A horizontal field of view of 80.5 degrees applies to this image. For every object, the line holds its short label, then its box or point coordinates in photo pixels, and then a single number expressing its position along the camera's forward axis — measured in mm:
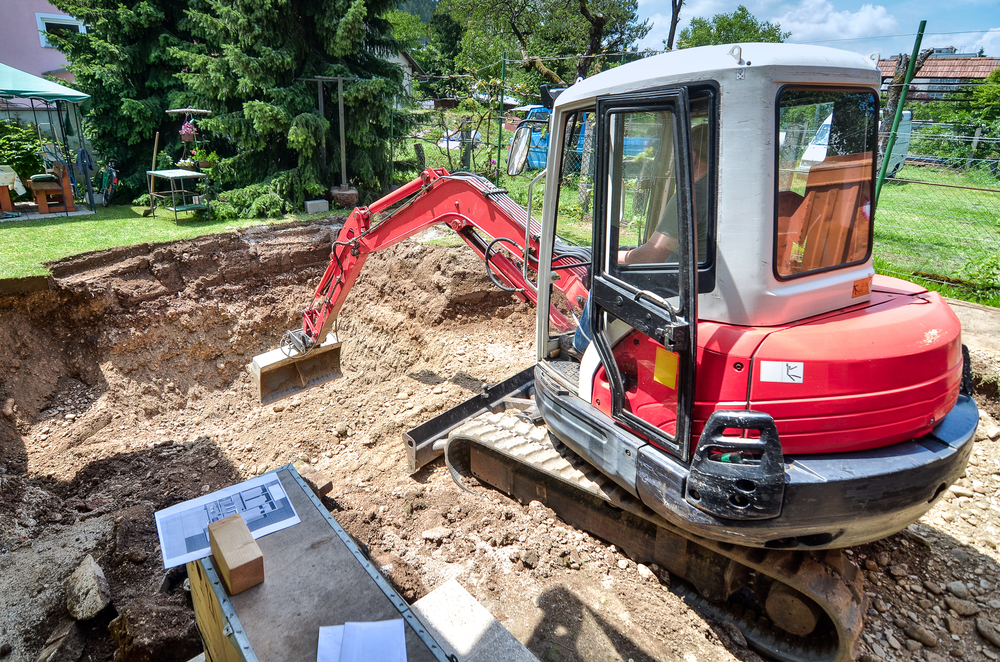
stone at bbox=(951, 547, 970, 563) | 3801
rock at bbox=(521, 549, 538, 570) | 3639
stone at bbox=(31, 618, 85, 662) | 3199
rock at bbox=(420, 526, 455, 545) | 3914
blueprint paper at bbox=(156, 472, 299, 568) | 2641
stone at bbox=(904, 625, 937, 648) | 3209
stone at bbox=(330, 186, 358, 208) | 10859
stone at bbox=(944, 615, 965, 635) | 3324
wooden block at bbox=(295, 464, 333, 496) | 4285
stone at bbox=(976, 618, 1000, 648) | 3227
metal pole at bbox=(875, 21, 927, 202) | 6398
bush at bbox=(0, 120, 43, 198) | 10516
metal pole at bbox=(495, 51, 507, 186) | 10789
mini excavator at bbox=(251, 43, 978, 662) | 2500
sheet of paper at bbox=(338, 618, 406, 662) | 2135
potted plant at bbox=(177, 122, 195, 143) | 10477
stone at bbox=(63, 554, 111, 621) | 3430
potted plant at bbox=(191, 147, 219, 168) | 10852
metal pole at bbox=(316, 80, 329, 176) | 10711
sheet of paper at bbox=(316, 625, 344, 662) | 2129
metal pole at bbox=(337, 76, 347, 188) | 10459
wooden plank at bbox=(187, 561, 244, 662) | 2330
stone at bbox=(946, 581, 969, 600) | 3533
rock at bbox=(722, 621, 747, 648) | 3195
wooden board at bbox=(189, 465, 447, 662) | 2203
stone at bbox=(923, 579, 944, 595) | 3549
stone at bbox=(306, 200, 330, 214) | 10586
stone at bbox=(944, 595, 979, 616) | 3403
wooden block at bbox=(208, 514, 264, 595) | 2336
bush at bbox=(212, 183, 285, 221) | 9867
